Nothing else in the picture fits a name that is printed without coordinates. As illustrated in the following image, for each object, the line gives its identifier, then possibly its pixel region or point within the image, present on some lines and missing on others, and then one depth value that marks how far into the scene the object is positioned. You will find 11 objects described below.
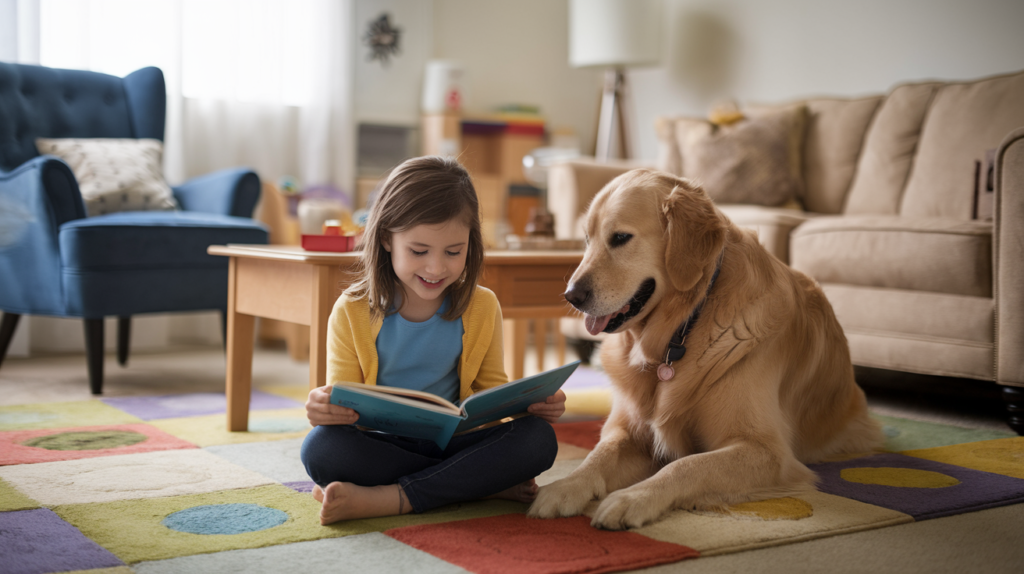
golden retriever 1.57
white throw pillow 3.11
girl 1.43
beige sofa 2.30
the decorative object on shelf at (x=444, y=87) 4.83
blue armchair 2.69
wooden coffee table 1.89
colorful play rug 1.24
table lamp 4.74
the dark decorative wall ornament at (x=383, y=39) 4.83
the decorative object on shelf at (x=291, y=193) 4.06
